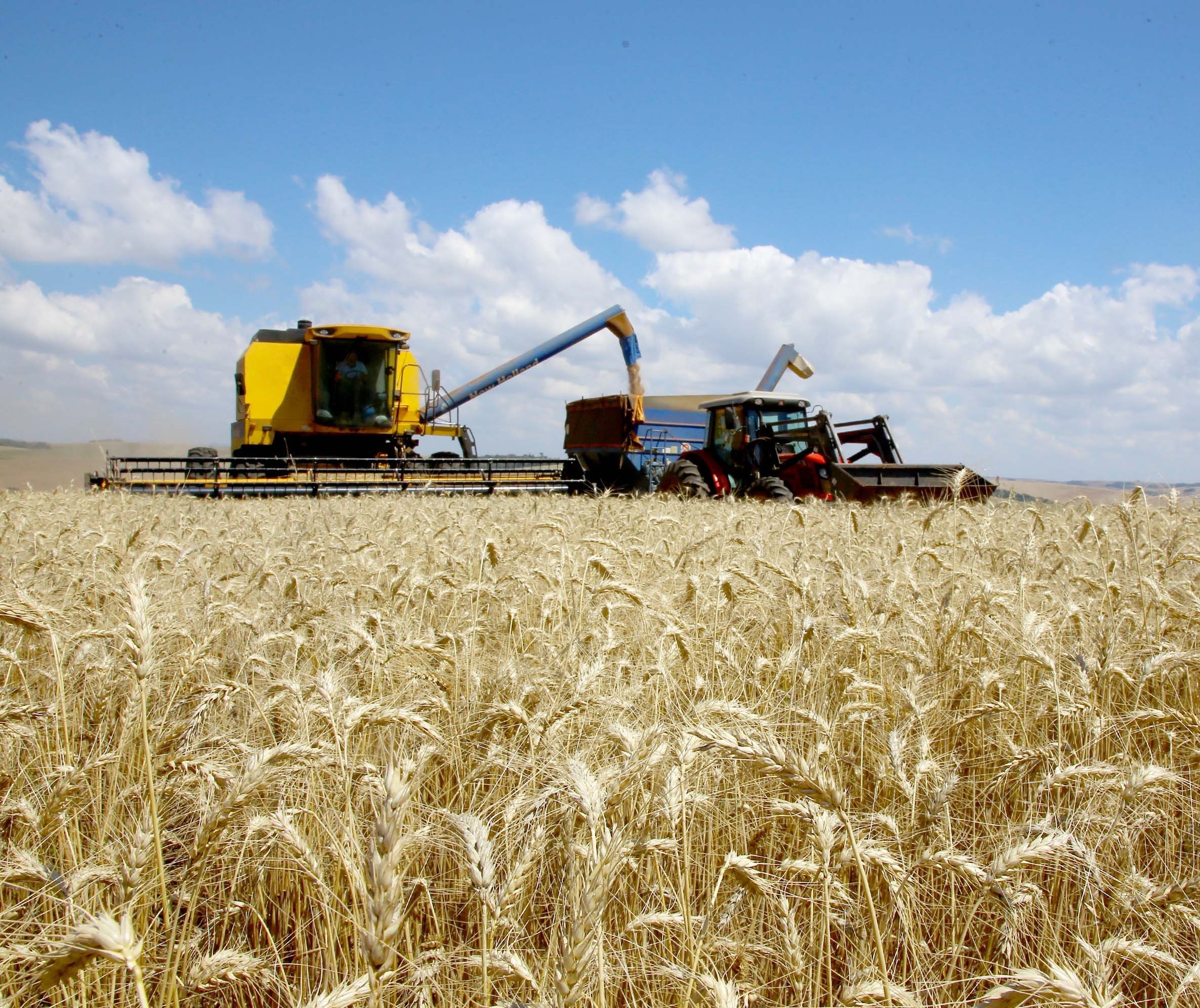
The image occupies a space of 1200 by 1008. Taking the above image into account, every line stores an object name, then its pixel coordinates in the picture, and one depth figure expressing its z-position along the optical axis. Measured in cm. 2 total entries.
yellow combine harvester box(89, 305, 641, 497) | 1255
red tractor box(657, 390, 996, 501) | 873
